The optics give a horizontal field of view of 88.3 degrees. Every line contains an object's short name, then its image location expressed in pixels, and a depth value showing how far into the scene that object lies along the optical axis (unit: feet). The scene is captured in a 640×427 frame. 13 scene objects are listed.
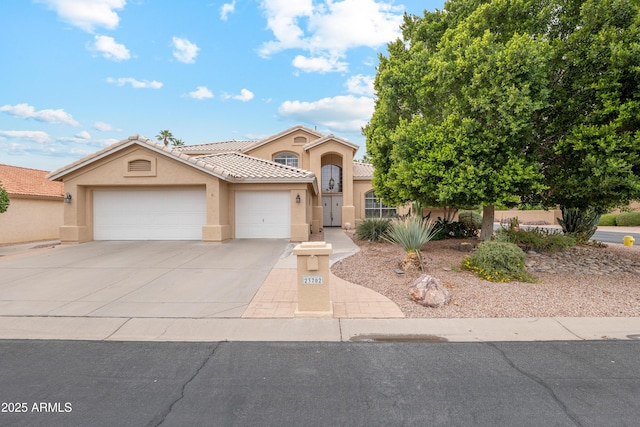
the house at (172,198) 44.96
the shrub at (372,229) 49.05
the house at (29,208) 54.70
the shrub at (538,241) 34.91
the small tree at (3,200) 44.08
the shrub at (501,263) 24.34
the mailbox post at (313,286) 17.72
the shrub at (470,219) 53.59
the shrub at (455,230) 50.21
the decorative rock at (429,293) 19.06
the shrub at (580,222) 43.55
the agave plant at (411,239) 27.53
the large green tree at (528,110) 23.95
